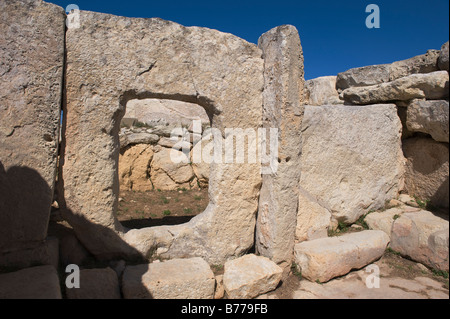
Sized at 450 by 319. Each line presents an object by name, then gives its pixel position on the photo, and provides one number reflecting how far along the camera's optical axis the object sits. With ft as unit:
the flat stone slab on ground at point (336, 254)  10.59
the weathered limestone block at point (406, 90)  12.68
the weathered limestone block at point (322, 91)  17.89
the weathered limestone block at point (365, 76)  15.16
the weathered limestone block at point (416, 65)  13.33
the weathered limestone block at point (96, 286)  8.30
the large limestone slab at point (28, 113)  8.39
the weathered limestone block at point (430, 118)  12.26
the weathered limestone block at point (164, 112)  22.30
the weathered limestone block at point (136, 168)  20.44
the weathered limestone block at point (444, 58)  12.37
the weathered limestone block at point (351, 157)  12.85
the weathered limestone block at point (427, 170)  13.08
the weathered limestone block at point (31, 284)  7.17
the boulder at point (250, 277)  9.61
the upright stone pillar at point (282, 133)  10.25
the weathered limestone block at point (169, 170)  21.36
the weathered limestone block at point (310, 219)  12.00
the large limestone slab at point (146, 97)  9.28
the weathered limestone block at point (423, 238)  10.61
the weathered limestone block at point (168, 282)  8.80
